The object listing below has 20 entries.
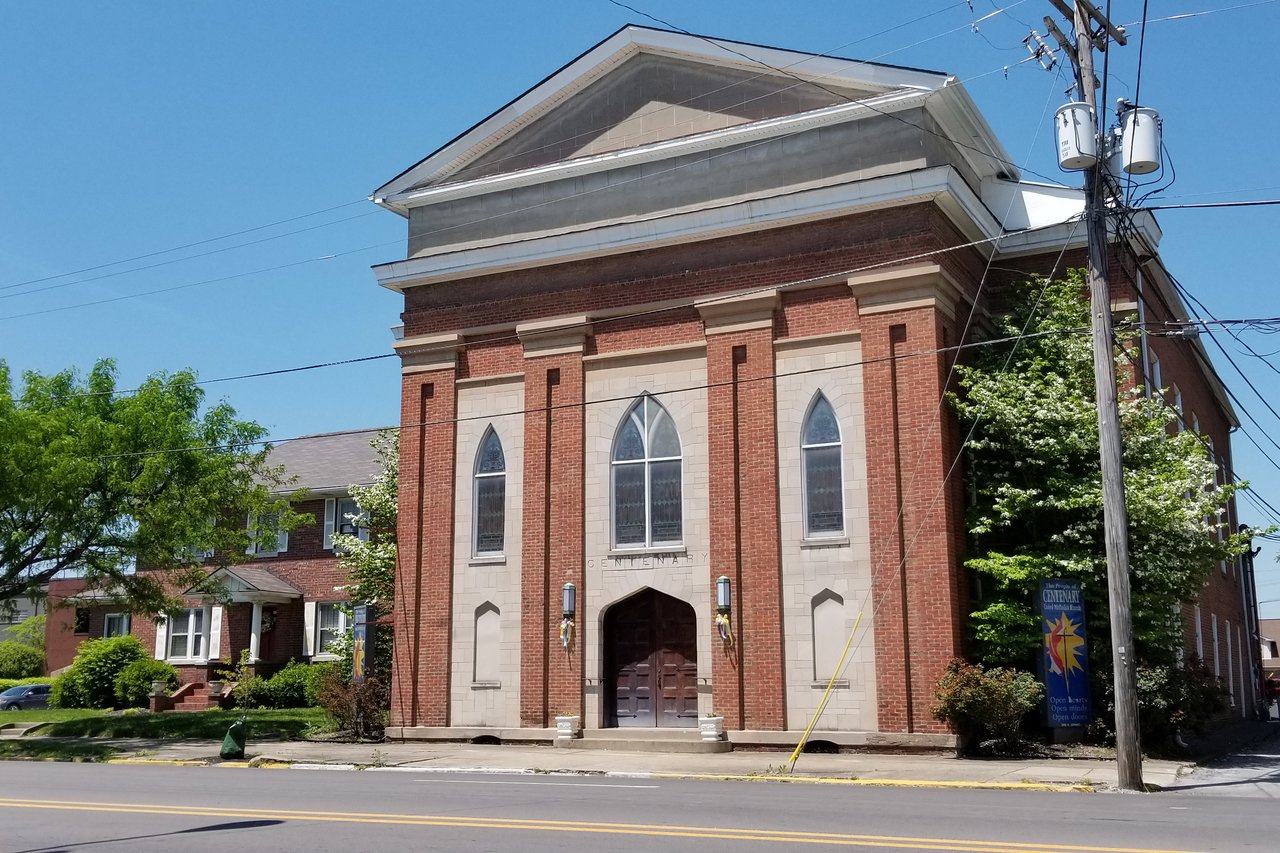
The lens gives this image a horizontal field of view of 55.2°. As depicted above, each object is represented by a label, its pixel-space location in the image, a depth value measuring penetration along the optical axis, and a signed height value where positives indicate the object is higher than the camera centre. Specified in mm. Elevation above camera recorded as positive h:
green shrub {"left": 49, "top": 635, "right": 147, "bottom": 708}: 40281 -1271
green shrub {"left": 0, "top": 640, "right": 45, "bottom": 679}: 51562 -1064
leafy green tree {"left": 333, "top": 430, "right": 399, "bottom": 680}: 29531 +1915
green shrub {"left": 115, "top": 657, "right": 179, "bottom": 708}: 39438 -1412
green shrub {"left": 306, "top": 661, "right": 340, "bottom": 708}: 31875 -1213
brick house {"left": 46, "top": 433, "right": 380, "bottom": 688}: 40469 +1051
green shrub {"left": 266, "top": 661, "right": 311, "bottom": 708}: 37781 -1721
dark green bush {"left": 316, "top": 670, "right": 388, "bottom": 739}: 25766 -1506
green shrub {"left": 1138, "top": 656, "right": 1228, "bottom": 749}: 19953 -1225
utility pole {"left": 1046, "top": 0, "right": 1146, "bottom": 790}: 15953 +2592
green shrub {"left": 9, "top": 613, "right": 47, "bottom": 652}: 58712 +301
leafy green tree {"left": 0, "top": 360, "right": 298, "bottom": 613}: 26672 +3481
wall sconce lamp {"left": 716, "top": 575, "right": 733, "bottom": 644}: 22297 +439
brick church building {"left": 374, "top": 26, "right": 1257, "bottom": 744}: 21922 +4804
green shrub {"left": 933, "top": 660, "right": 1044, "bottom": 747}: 19797 -1137
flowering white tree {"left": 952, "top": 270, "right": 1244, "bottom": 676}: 20938 +2219
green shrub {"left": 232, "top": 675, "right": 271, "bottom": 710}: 37812 -1809
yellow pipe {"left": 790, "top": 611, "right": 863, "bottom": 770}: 21222 -904
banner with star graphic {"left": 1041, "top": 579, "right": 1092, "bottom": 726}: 19891 -440
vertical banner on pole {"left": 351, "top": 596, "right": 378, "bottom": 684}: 25828 -210
